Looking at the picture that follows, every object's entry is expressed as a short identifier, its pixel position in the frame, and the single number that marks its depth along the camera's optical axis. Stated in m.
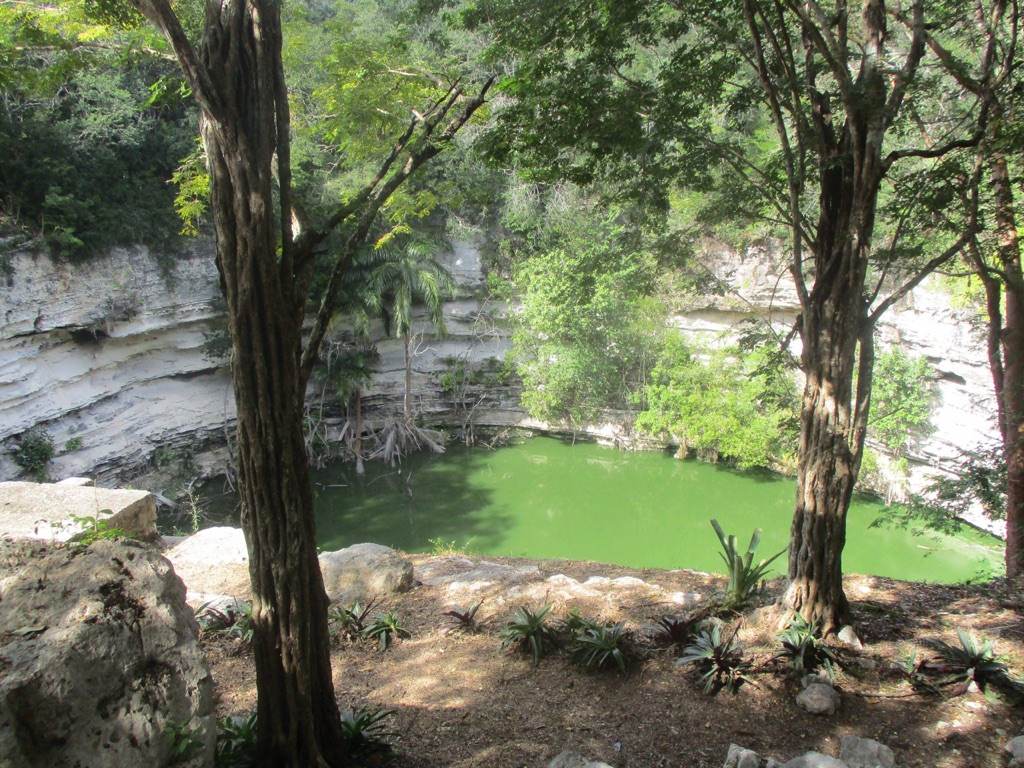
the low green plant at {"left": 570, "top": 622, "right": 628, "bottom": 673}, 3.84
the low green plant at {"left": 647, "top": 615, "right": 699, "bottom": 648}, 3.98
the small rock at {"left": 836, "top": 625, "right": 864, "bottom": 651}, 3.74
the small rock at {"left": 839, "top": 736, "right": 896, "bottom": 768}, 2.66
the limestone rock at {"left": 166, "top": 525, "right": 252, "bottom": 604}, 5.50
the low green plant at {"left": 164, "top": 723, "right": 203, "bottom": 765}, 2.30
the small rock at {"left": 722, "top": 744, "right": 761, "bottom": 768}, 2.65
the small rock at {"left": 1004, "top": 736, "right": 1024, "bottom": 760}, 2.63
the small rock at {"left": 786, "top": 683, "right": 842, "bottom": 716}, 3.22
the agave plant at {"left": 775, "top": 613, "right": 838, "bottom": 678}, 3.48
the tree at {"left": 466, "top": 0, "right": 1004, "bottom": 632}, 3.72
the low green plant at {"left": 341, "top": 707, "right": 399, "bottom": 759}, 2.89
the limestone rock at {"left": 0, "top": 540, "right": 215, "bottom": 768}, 2.05
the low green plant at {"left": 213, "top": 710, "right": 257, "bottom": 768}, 2.59
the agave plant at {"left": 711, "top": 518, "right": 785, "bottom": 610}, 4.50
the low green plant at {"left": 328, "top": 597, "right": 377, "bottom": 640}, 4.62
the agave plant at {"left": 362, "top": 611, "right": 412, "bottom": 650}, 4.60
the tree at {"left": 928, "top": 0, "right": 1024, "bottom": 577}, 4.41
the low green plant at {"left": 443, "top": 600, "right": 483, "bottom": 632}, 4.67
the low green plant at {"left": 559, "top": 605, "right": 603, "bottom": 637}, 4.14
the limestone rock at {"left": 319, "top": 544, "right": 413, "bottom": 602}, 5.40
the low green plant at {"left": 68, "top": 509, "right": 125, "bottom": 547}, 3.25
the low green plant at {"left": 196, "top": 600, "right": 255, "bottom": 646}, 4.45
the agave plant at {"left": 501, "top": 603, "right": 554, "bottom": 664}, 4.16
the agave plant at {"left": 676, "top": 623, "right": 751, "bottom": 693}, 3.49
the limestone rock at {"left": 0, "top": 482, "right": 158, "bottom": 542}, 4.59
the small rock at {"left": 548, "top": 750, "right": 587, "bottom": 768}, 2.73
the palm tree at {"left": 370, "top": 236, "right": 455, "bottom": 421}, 14.56
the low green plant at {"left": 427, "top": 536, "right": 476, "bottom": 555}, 10.91
